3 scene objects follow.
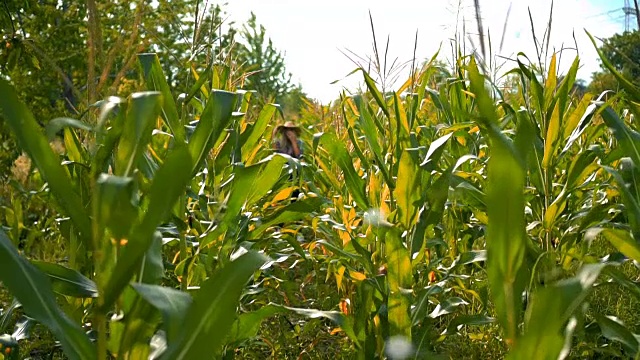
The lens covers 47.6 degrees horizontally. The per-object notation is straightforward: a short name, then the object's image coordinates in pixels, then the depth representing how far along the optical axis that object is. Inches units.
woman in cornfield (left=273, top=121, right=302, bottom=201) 279.3
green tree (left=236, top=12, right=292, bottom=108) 1041.5
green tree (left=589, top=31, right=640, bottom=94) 1318.7
